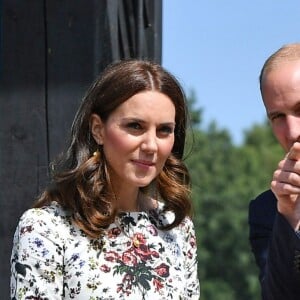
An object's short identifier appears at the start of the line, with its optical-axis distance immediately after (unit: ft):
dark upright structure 23.16
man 14.96
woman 17.62
